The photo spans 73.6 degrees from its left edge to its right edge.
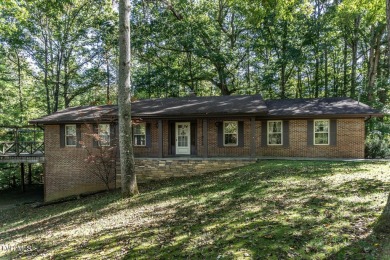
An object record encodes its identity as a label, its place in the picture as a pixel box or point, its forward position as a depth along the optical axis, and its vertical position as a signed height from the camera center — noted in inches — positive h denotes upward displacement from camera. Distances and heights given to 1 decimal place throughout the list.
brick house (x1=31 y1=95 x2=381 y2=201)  534.6 -15.5
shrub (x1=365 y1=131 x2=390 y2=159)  587.5 -49.4
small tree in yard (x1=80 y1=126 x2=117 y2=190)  532.1 -74.2
